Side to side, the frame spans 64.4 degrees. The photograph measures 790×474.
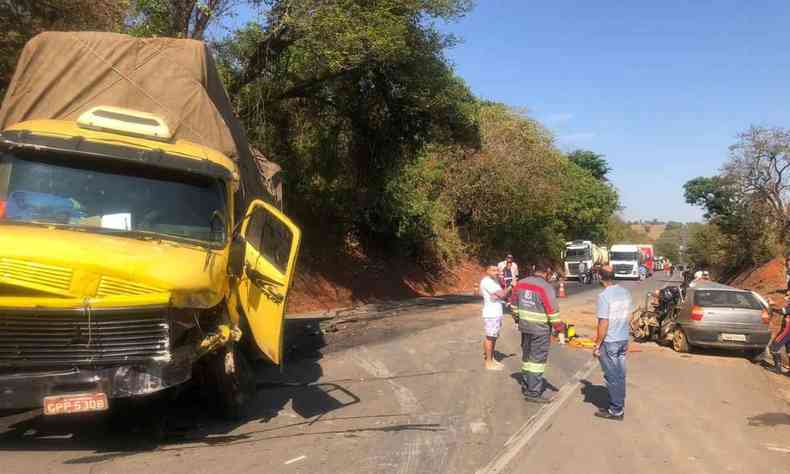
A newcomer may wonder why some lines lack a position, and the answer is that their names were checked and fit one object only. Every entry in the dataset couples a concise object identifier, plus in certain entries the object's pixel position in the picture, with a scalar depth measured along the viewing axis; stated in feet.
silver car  37.14
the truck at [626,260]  158.51
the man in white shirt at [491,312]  30.37
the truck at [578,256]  145.69
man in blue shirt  22.30
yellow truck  15.46
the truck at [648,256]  206.84
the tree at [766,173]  98.63
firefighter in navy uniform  24.85
